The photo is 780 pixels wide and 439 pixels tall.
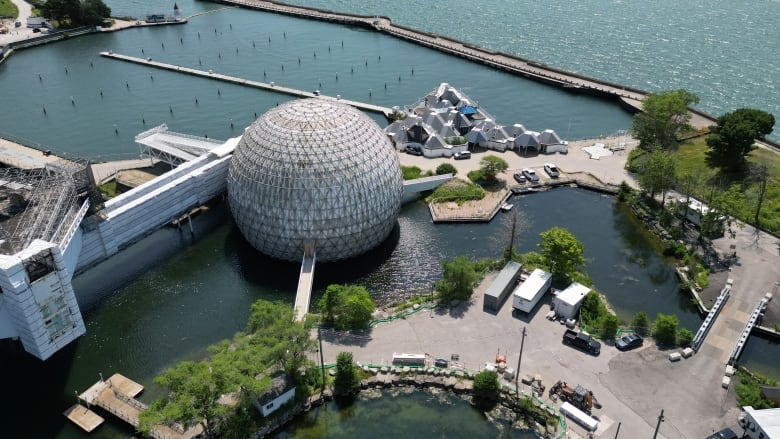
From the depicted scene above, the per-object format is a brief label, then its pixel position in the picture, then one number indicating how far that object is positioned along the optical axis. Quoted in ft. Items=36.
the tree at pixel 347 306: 216.33
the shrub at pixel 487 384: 191.72
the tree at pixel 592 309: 225.35
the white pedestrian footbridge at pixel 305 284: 225.15
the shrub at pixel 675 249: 270.67
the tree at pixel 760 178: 288.30
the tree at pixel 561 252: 239.91
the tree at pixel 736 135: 323.16
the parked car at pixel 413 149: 360.07
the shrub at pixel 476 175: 328.29
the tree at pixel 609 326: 214.69
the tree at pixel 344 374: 195.11
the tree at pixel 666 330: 211.00
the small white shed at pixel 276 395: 186.91
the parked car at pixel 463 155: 354.54
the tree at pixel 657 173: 296.30
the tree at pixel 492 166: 325.62
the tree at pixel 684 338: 212.02
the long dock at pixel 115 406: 184.14
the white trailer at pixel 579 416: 180.14
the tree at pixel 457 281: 232.12
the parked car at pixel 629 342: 211.02
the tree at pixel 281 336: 183.37
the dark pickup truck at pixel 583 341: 209.26
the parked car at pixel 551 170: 335.88
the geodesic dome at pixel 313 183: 244.42
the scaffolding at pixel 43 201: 207.51
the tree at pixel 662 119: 346.33
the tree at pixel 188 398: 163.43
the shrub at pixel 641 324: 218.59
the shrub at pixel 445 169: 330.13
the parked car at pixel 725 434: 175.85
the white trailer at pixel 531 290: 226.79
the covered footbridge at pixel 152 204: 246.88
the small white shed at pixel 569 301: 224.74
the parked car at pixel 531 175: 332.19
